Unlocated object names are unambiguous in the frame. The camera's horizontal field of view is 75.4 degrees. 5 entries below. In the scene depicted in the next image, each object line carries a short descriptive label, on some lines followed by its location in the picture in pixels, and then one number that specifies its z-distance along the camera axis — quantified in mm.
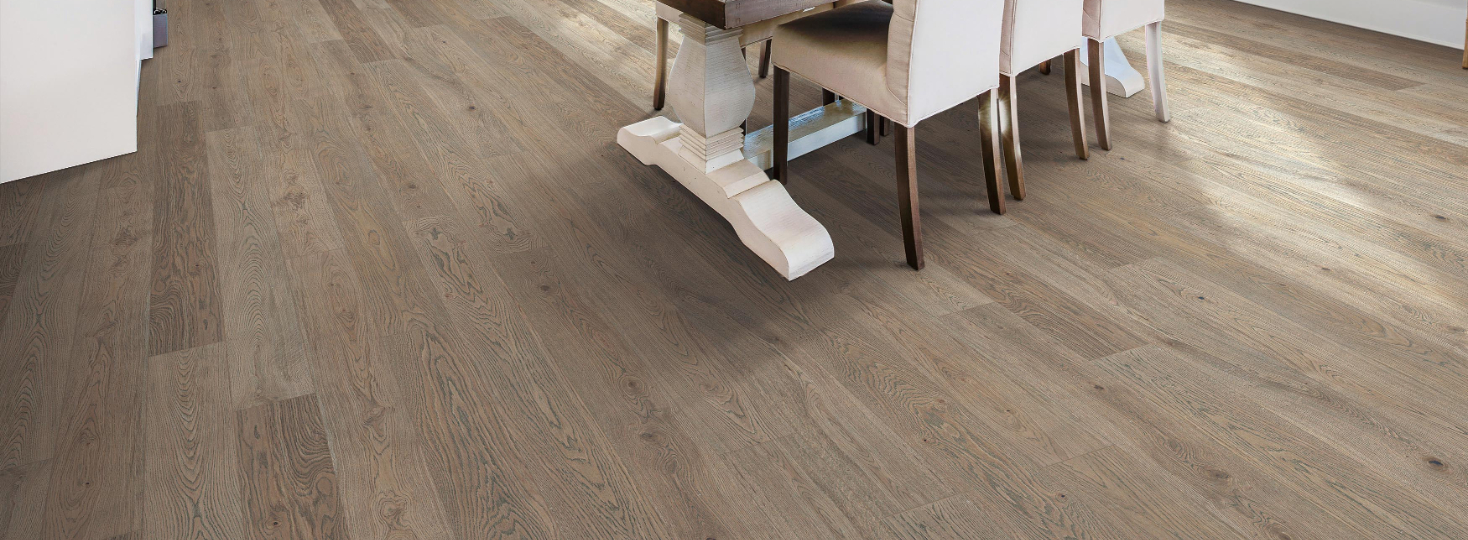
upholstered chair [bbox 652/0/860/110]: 2465
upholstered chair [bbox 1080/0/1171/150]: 2613
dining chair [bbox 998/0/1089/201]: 2287
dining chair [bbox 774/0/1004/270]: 2012
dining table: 2184
